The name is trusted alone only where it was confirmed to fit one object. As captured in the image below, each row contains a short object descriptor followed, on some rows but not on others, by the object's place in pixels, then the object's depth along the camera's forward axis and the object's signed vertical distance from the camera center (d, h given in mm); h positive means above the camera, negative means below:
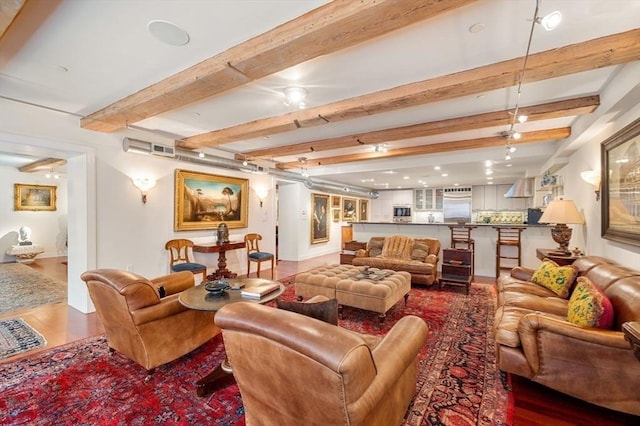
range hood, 6807 +533
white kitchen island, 5219 -537
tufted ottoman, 3383 -987
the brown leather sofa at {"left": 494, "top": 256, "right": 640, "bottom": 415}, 1794 -971
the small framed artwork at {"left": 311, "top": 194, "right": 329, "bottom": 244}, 8625 -253
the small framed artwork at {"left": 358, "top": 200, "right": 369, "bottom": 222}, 11484 +8
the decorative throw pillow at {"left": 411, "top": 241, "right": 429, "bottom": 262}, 5508 -808
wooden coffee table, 2133 -734
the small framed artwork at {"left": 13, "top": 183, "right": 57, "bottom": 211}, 7445 +373
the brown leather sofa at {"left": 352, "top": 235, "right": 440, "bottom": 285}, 5043 -909
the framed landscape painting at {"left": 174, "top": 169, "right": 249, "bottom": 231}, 4953 +183
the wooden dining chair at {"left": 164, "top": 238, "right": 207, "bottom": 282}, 4520 -807
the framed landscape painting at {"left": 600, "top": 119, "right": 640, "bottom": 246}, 2527 +239
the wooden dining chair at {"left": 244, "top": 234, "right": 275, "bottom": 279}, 5739 -885
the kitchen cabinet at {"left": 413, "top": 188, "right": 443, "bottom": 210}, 10711 +455
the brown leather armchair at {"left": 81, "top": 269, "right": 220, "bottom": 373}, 2189 -896
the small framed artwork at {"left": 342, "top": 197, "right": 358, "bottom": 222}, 10422 +45
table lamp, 3691 -107
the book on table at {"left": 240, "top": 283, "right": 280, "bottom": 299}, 2367 -697
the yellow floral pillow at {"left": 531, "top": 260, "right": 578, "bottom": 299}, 3041 -765
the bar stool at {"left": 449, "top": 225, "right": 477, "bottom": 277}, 5777 -566
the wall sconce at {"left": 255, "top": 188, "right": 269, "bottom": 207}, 6480 +404
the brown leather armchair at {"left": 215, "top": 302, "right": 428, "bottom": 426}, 1074 -682
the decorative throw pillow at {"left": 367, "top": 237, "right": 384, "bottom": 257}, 6081 -782
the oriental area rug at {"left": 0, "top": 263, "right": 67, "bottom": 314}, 4184 -1352
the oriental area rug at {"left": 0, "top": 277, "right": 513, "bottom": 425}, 1878 -1362
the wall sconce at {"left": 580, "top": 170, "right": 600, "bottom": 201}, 3389 +381
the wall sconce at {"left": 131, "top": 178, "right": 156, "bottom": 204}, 4345 +406
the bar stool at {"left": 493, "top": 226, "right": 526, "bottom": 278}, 5336 -655
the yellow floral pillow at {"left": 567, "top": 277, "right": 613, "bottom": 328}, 1994 -727
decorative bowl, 2494 -680
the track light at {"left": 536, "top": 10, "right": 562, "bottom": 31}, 1574 +1077
